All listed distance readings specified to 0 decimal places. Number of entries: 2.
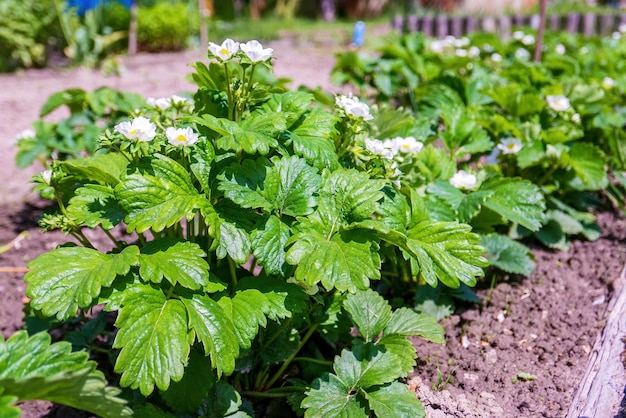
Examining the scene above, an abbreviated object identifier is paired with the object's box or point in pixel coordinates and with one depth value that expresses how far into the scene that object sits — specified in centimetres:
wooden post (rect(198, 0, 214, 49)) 650
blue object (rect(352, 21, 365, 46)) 524
